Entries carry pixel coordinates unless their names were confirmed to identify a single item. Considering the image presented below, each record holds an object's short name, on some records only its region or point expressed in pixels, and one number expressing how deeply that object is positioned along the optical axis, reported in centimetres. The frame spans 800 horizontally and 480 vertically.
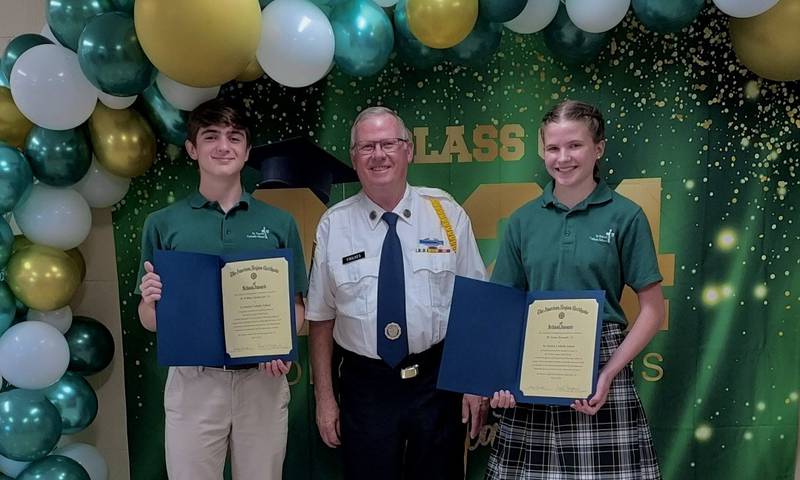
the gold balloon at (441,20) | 195
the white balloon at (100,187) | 231
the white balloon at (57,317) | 228
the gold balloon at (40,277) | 217
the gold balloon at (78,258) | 238
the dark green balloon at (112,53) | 188
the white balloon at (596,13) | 199
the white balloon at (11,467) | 226
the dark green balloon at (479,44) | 213
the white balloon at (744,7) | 190
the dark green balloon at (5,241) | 213
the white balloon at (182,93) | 211
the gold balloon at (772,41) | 196
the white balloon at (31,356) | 211
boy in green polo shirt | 193
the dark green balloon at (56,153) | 213
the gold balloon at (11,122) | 214
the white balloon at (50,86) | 201
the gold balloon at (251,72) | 218
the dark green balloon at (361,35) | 206
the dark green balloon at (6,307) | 217
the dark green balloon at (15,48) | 210
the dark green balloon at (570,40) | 216
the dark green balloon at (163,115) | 222
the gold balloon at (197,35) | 177
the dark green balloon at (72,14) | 198
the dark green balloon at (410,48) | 214
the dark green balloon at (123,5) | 202
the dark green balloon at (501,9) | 197
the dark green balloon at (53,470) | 221
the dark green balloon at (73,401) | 225
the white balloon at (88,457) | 241
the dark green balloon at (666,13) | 195
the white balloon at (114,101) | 211
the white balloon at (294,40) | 198
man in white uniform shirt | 201
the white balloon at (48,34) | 215
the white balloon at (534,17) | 207
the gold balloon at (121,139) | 218
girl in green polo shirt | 173
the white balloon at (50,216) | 222
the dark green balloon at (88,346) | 237
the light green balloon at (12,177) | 205
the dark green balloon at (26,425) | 211
